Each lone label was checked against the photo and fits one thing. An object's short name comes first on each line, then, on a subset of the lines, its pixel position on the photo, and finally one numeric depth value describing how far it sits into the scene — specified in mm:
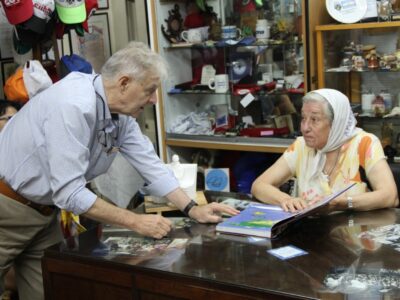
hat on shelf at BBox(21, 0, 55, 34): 3162
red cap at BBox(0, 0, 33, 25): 3096
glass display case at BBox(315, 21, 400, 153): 3463
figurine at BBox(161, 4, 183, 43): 4039
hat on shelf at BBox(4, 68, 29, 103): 3232
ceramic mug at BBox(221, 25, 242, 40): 3902
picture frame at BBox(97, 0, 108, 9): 4246
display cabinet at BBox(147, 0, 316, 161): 3766
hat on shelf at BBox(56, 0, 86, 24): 3248
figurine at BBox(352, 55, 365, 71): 3488
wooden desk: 1463
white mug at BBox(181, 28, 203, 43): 4020
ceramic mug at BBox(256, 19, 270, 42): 3812
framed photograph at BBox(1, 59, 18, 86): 3969
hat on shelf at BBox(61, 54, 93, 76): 3467
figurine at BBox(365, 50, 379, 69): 3443
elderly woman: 2246
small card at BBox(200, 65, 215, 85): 4113
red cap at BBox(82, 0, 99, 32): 3468
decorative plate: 3363
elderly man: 1812
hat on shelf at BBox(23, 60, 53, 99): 3078
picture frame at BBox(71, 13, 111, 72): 4270
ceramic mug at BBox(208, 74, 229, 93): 3986
